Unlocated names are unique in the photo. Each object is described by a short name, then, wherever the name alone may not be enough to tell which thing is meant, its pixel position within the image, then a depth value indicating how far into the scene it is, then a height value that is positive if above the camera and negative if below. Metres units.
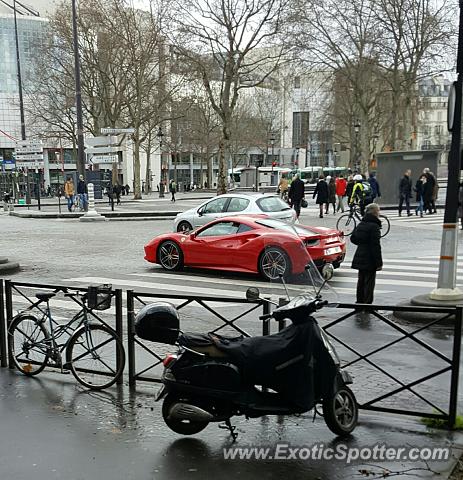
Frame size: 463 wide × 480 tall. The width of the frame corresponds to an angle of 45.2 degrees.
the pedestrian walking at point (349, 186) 26.76 -0.92
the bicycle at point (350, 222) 19.02 -1.91
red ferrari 11.40 -1.72
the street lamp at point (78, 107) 28.14 +2.88
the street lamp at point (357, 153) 55.11 +1.48
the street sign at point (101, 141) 31.47 +1.28
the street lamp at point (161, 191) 55.03 -2.62
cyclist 21.03 -1.11
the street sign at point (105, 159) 31.77 +0.27
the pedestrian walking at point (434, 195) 25.22 -1.24
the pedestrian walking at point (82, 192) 31.11 -1.59
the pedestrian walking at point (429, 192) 23.48 -1.08
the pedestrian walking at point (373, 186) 25.92 -0.88
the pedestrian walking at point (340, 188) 26.34 -1.02
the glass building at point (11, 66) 74.38 +13.08
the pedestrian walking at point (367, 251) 9.02 -1.36
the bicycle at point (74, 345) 5.62 -1.90
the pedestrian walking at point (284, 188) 33.06 -1.30
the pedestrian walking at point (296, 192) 24.09 -1.12
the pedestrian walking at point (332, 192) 27.50 -1.28
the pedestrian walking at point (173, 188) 44.47 -1.86
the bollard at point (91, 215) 27.83 -2.58
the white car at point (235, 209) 16.34 -1.30
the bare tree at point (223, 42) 35.22 +7.98
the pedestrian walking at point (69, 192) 34.31 -1.76
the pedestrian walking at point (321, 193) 25.42 -1.25
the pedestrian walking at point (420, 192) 24.07 -1.10
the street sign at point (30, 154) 34.72 +0.55
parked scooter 4.16 -1.59
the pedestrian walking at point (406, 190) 24.28 -1.02
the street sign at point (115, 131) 31.25 +1.87
